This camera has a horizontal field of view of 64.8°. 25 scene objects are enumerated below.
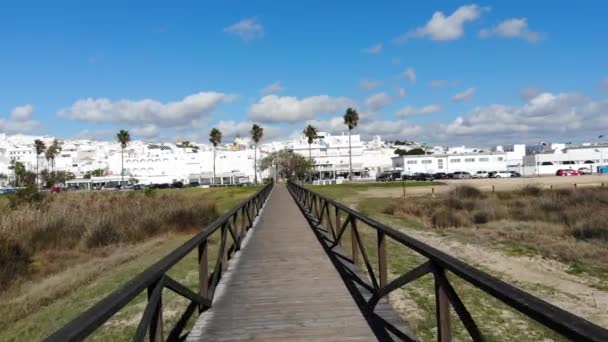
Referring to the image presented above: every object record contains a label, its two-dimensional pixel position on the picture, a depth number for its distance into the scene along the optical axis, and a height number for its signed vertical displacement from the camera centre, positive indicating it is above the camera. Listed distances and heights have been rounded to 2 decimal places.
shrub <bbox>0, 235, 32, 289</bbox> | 13.06 -2.21
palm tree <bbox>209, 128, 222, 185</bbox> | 92.19 +8.33
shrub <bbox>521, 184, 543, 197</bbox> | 36.84 -1.59
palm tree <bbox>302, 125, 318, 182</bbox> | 95.16 +8.91
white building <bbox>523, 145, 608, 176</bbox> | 105.72 +2.87
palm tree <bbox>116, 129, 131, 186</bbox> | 94.33 +8.88
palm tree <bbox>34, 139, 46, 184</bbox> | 112.65 +9.07
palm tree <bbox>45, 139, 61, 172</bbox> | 120.25 +7.94
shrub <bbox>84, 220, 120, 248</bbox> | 18.55 -2.07
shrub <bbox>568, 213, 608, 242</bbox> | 16.89 -2.20
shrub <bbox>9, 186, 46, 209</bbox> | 25.62 -0.70
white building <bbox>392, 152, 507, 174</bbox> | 108.56 +2.35
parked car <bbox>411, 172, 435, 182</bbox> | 85.31 -0.58
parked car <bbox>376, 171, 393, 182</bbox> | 89.56 -0.46
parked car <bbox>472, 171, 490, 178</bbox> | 92.19 -0.38
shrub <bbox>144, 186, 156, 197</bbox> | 35.92 -0.91
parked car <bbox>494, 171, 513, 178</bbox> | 87.81 -0.46
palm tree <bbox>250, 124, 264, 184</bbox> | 93.12 +8.79
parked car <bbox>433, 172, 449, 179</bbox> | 88.55 -0.49
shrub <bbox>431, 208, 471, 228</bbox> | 22.70 -2.25
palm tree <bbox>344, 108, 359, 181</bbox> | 83.69 +10.17
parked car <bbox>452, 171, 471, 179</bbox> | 89.40 -0.46
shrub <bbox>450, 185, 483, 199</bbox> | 36.00 -1.55
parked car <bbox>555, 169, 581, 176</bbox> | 82.48 -0.45
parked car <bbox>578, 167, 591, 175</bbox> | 88.22 -0.26
